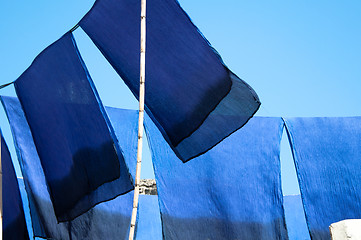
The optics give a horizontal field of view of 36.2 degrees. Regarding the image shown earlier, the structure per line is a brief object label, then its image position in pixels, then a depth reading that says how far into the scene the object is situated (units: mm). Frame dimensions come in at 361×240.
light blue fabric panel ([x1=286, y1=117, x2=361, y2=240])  6809
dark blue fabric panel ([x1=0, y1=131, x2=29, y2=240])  5801
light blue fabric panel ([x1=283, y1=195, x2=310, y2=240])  8141
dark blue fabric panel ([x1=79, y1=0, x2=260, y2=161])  4496
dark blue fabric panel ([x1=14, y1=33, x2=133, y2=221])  4977
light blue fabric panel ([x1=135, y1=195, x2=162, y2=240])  7738
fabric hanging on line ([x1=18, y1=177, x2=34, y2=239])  6633
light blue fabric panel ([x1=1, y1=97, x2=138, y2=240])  6363
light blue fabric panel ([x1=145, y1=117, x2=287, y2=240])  6887
